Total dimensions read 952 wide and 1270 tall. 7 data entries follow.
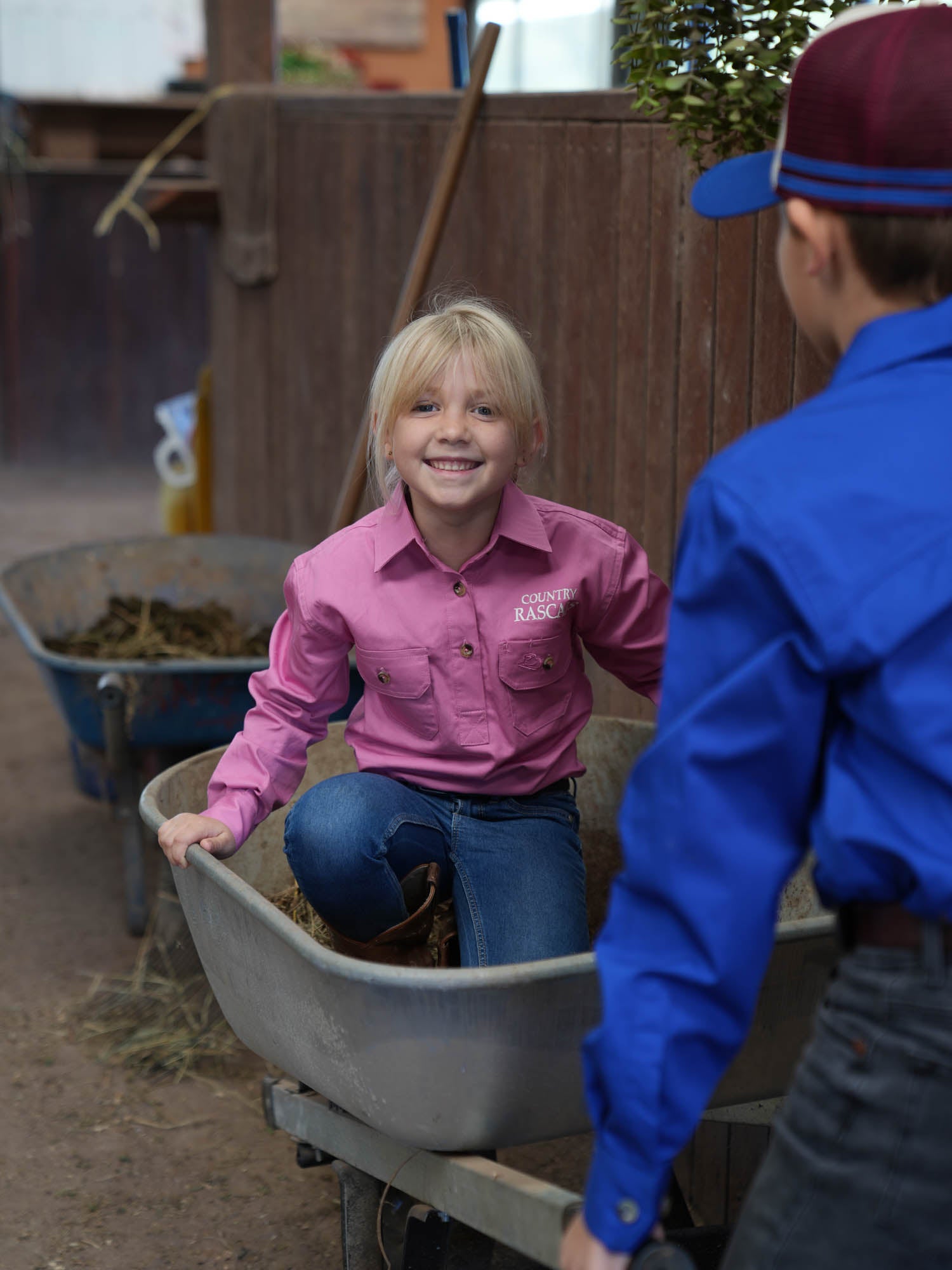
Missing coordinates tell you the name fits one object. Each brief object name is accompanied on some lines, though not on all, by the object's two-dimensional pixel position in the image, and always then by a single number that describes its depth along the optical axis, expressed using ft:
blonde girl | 6.42
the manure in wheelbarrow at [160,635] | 11.96
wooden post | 16.19
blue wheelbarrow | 10.40
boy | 3.60
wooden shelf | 15.62
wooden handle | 10.64
